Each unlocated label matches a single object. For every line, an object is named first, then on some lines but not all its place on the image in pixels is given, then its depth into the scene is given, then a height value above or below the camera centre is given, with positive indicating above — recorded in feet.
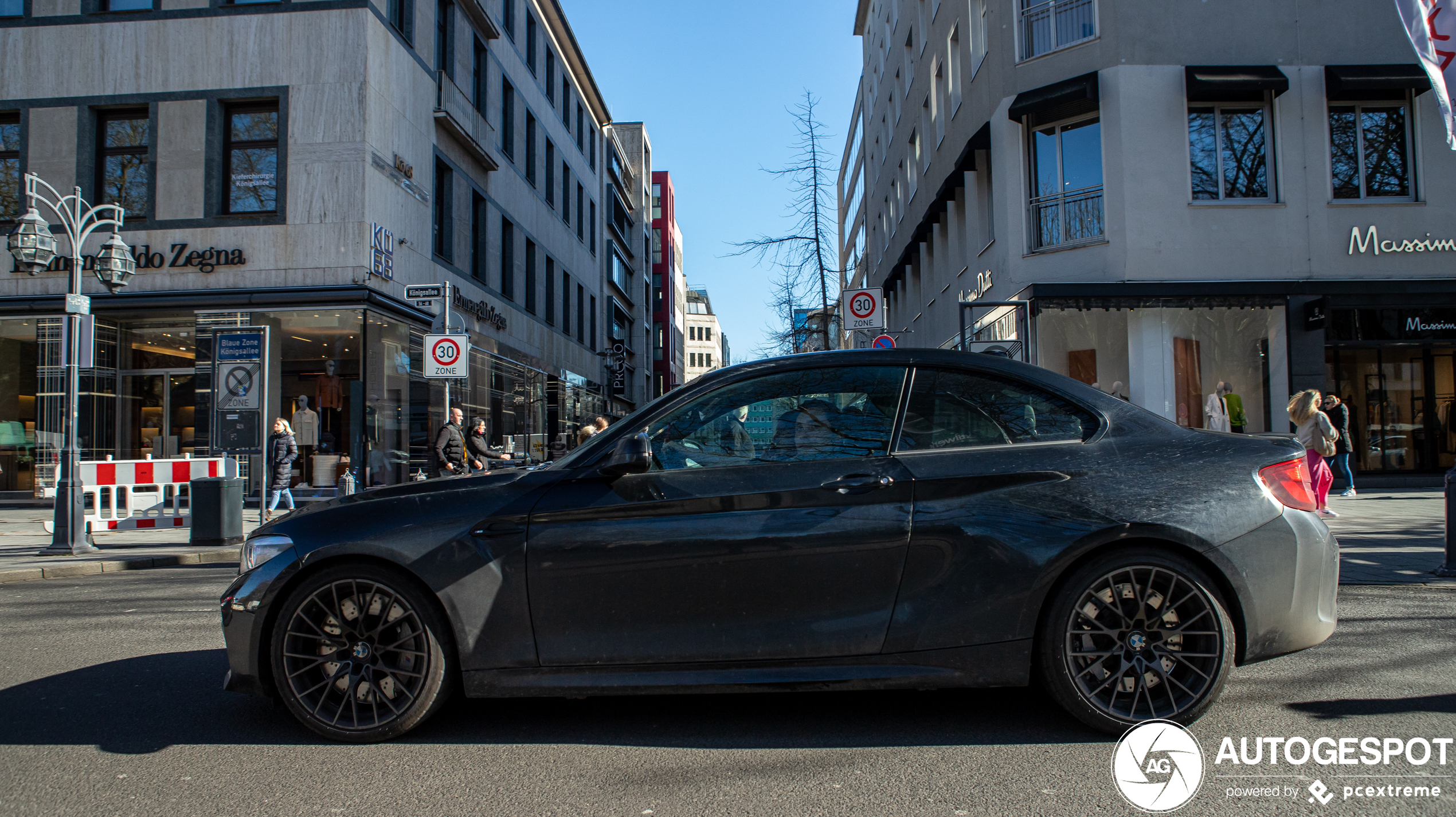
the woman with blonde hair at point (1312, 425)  33.65 +0.69
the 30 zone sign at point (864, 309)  46.98 +7.70
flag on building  24.38 +11.49
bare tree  79.56 +19.00
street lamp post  33.83 +7.69
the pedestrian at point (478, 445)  46.78 +0.68
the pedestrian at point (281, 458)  42.83 +0.12
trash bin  35.22 -2.02
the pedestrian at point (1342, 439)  44.83 +0.21
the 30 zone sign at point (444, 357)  44.04 +5.07
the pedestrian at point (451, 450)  43.06 +0.37
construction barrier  38.42 -1.24
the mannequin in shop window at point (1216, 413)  47.44 +1.74
